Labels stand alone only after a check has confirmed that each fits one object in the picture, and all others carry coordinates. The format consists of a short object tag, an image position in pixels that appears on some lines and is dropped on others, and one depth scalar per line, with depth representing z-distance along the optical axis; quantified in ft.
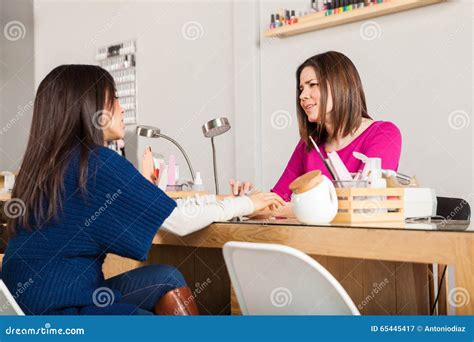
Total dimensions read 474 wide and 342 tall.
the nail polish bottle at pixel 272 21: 13.19
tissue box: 5.70
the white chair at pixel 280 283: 3.59
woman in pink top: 8.42
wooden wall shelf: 11.05
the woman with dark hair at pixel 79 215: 5.01
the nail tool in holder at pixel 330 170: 5.69
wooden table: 3.92
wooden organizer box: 5.15
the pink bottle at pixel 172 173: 8.25
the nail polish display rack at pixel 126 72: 16.84
